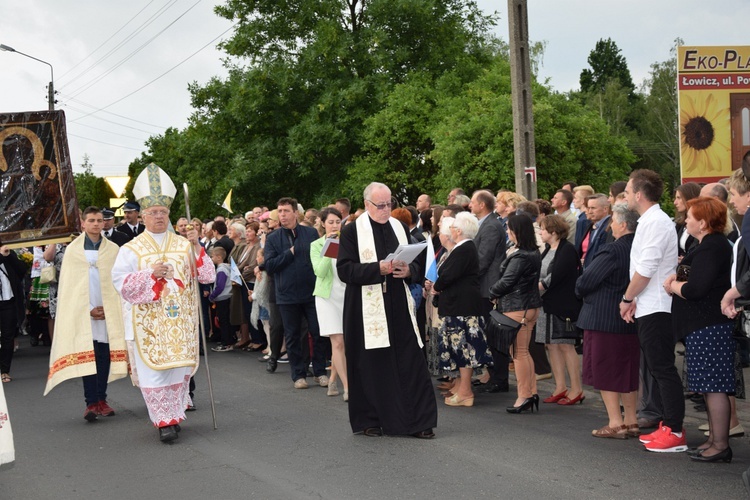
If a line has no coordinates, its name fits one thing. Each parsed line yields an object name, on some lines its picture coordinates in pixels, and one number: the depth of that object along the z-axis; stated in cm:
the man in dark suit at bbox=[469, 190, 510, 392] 1037
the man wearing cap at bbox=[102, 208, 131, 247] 1335
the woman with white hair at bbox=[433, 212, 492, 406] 933
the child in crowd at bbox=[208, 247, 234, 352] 1536
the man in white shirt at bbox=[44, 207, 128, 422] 945
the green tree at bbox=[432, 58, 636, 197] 2100
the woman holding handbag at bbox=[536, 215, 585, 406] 942
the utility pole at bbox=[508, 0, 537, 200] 1477
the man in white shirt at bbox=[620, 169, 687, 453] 733
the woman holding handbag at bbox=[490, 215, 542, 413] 919
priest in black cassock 827
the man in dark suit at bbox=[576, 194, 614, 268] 986
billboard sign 1517
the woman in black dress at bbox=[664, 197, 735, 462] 699
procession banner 1299
